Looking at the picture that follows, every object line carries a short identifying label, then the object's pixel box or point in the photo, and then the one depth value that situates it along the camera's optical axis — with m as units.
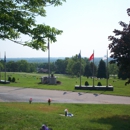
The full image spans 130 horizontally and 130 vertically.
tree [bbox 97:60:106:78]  76.06
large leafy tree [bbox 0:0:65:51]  9.03
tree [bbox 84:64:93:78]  87.46
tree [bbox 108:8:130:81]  13.68
